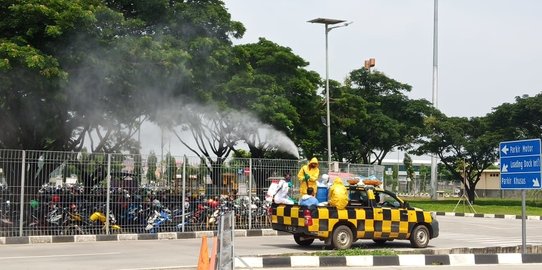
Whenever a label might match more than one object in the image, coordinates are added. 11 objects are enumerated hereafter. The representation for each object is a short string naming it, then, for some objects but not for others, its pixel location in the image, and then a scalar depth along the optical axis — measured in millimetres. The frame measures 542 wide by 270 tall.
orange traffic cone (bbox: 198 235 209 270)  9055
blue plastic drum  16578
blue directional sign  12953
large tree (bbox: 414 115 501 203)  48969
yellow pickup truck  14805
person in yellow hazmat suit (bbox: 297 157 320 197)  15906
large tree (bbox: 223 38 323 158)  28047
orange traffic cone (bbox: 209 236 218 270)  8508
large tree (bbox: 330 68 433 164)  42625
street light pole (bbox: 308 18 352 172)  31156
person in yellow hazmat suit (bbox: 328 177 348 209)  14844
